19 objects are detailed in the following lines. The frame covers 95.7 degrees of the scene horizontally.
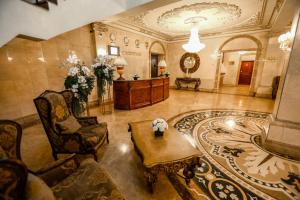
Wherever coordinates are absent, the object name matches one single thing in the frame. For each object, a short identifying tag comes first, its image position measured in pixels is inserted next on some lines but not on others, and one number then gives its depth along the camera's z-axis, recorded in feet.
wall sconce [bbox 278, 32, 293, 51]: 10.84
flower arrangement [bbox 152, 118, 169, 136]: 6.49
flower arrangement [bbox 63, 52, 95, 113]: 9.04
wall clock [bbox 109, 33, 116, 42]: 18.31
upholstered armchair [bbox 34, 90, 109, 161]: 6.36
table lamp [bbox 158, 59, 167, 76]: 21.87
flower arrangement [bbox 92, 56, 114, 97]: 13.09
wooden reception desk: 15.56
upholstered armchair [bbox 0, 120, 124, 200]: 2.24
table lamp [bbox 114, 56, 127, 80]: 15.57
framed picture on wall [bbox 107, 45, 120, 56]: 18.29
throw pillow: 6.68
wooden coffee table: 4.93
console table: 27.04
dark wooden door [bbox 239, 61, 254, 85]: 37.14
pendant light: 16.67
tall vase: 15.23
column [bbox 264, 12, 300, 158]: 7.48
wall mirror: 27.21
